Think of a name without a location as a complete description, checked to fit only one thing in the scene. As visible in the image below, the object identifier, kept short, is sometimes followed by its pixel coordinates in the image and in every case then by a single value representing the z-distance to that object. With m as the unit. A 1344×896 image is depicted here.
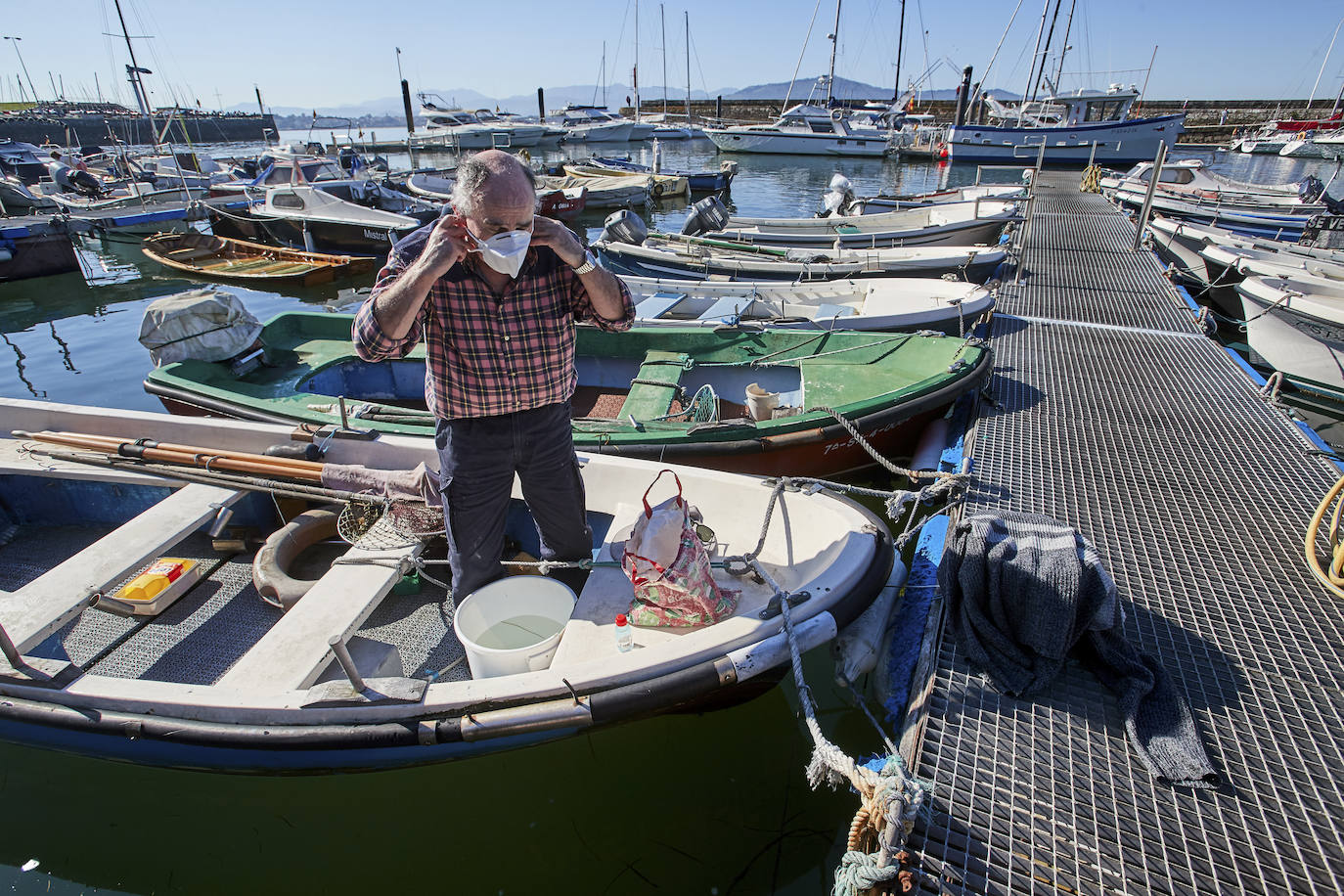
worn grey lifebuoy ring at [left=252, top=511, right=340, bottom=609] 3.58
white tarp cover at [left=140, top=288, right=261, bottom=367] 5.78
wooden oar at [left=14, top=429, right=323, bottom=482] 4.03
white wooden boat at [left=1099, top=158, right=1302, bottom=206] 17.33
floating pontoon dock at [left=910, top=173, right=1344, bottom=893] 2.31
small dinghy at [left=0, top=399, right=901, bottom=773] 2.55
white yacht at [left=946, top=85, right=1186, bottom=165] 34.47
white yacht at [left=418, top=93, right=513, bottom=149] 40.94
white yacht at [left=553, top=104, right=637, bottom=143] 46.22
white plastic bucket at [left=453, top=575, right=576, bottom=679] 3.17
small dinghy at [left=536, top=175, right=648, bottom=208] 23.70
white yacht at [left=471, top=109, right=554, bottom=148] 42.25
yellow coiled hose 3.47
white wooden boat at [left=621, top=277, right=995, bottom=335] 7.39
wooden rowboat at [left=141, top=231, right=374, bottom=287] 14.04
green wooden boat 5.14
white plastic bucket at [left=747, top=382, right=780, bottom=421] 5.46
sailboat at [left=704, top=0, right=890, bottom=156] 41.44
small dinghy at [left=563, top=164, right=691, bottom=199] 25.03
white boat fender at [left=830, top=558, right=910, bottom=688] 3.20
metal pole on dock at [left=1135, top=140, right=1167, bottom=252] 10.80
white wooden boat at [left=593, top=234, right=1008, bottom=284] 9.97
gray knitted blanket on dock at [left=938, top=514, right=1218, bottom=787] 2.77
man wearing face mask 2.41
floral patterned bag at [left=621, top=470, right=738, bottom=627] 2.88
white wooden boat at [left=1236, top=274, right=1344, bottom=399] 7.80
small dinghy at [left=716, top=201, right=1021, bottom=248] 12.50
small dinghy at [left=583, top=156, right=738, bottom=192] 27.42
